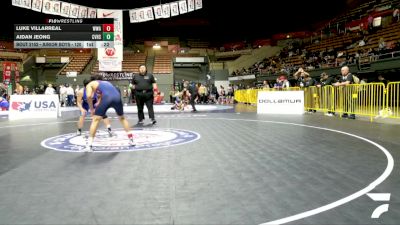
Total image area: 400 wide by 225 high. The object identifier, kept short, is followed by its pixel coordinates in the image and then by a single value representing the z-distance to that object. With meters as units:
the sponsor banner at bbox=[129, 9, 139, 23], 20.50
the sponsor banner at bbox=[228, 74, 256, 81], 33.78
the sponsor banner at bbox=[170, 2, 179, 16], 20.02
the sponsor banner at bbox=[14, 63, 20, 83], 33.84
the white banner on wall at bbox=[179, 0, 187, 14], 19.81
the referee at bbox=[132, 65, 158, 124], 10.59
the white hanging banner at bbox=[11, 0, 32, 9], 17.62
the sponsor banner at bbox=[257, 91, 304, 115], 14.38
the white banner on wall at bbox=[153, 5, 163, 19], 20.27
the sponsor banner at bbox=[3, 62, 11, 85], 28.67
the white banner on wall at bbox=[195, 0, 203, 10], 19.70
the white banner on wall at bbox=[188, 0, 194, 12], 19.73
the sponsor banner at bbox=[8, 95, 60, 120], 13.73
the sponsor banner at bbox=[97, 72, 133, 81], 32.19
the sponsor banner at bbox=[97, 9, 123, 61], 18.66
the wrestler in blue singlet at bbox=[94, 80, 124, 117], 5.91
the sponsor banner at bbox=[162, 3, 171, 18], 20.14
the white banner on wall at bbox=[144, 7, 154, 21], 20.34
